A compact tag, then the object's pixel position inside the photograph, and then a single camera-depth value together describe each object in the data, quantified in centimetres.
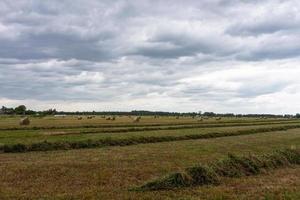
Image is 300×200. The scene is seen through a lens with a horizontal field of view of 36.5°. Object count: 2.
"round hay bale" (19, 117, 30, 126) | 6543
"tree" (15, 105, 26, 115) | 17100
